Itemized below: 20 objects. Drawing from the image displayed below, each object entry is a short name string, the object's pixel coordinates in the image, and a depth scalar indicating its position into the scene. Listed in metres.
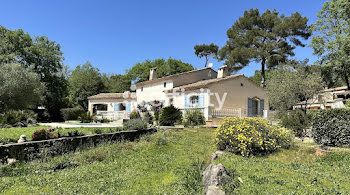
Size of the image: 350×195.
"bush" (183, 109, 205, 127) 15.54
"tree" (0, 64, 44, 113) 17.73
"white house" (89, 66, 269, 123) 18.23
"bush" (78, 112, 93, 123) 23.25
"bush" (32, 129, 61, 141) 7.11
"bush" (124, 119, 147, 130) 11.00
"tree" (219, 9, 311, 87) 30.91
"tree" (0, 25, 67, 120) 27.75
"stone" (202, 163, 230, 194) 4.23
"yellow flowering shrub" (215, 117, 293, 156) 7.14
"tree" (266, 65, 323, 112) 20.25
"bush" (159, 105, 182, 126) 15.35
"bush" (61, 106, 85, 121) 28.47
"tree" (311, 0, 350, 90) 22.12
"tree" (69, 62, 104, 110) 39.03
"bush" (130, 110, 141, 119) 20.38
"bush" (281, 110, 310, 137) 10.10
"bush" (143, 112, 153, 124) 17.65
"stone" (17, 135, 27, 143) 6.69
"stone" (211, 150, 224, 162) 6.69
